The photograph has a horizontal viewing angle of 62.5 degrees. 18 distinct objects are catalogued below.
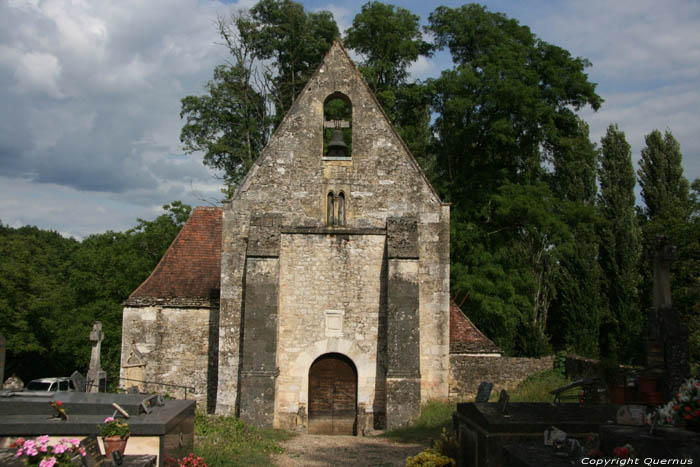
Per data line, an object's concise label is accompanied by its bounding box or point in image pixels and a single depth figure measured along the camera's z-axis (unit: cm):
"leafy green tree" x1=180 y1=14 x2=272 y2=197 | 2872
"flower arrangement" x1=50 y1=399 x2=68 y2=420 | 803
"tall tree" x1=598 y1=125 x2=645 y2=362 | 2572
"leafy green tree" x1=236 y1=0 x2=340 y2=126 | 2858
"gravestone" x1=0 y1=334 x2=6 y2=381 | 892
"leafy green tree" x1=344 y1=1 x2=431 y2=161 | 2544
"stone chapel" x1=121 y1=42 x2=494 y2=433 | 1407
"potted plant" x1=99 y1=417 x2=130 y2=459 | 749
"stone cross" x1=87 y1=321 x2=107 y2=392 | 1431
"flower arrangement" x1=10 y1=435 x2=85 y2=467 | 635
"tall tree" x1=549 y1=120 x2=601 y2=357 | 2577
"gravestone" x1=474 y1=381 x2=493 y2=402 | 1002
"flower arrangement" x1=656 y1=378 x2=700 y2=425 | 614
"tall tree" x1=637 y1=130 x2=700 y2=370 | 2317
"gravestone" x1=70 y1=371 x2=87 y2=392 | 1129
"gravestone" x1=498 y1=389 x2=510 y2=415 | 845
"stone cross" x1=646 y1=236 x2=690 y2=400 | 902
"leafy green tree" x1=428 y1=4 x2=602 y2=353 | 2147
